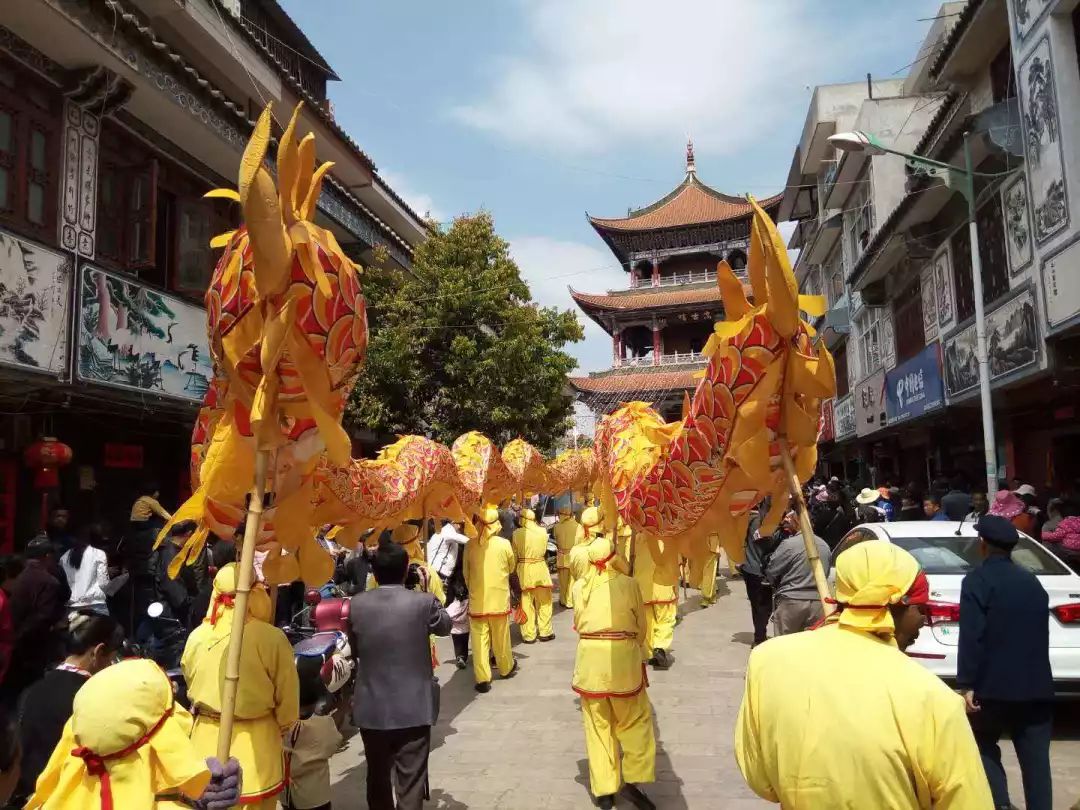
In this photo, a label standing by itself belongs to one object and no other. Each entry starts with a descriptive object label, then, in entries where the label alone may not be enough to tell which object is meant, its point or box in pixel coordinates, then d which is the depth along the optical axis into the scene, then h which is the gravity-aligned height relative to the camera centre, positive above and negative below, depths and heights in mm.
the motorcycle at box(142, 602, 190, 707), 6301 -1303
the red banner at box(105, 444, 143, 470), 9188 +450
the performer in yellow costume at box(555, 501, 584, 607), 12062 -991
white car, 5043 -844
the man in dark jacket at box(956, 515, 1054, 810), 3615 -958
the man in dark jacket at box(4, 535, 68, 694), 5172 -862
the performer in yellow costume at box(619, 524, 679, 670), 8031 -1404
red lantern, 7379 +361
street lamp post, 9117 +2592
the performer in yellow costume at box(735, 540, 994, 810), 1821 -602
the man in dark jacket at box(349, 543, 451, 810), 3926 -1074
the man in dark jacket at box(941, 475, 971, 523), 8430 -411
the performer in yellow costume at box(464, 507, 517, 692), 7473 -1218
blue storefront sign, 12273 +1486
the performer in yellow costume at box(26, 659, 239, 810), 2219 -783
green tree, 12984 +2290
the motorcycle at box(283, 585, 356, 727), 4949 -1094
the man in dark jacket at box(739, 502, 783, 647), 7812 -1114
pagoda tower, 26578 +6853
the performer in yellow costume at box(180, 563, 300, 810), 3279 -914
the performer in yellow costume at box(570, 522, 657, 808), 4488 -1258
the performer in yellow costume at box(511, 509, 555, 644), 9578 -1268
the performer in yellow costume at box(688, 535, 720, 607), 11516 -1720
